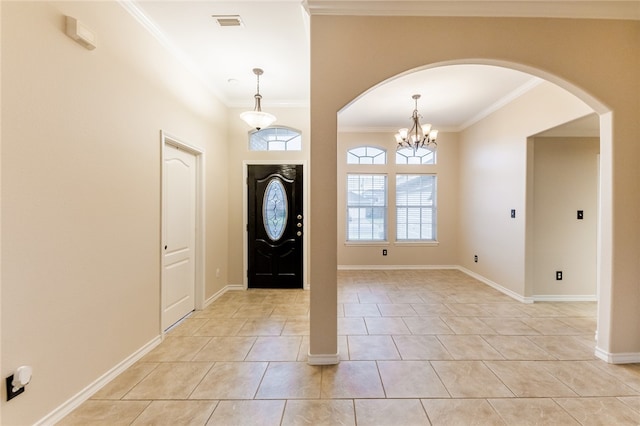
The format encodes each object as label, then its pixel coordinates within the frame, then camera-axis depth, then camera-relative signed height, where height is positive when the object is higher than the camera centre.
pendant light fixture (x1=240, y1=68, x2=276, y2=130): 3.40 +1.17
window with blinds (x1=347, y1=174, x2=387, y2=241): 6.12 +0.09
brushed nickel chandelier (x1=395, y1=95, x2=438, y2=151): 4.53 +1.29
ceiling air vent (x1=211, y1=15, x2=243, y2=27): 2.57 +1.81
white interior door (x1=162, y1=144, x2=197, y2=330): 3.06 -0.29
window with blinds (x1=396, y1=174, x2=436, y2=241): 6.13 +0.09
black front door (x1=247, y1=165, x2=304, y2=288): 4.57 -0.24
